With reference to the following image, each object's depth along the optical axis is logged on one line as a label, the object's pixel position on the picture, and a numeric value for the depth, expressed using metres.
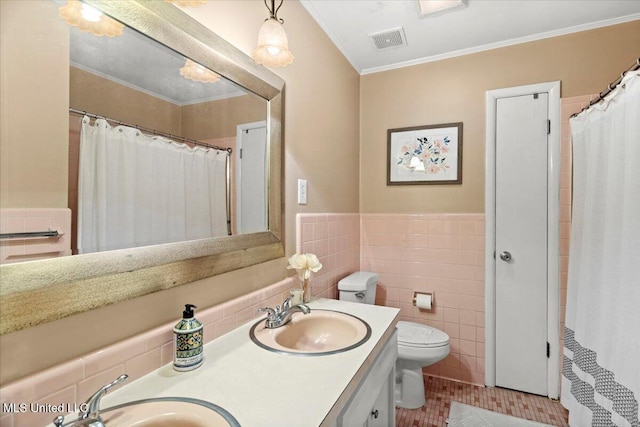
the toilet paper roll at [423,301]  2.31
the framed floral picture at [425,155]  2.33
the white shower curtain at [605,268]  1.29
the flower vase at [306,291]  1.53
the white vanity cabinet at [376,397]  0.95
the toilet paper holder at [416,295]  2.37
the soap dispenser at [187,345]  0.88
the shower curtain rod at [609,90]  1.31
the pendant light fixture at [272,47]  1.18
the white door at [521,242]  2.10
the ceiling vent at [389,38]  2.05
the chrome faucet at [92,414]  0.60
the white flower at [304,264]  1.48
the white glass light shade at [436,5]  1.76
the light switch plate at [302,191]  1.67
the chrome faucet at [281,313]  1.22
